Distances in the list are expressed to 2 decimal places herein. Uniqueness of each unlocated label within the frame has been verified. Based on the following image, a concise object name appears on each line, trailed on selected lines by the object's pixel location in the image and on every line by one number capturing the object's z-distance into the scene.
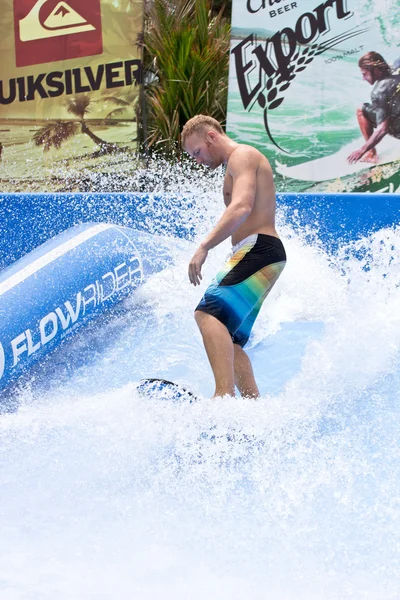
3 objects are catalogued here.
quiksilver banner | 18.17
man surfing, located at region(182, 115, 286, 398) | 5.93
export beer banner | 16.12
